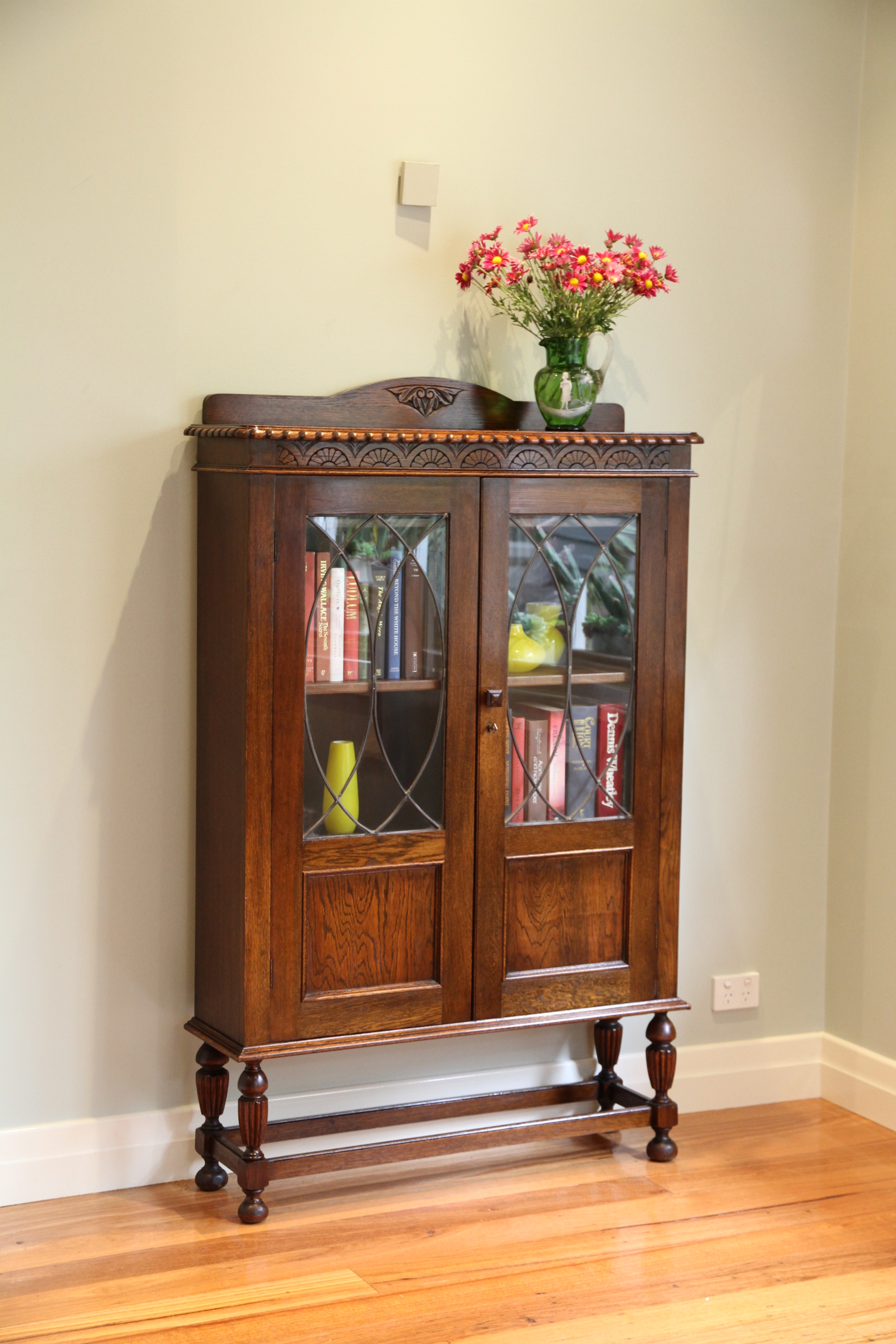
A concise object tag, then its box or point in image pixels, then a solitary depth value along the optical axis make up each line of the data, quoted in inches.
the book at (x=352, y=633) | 98.4
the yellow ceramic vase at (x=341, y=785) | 99.0
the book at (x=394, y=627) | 99.3
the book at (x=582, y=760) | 106.8
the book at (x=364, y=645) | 99.0
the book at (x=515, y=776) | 104.9
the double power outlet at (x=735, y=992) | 127.6
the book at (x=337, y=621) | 97.7
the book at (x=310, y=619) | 96.8
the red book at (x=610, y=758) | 107.7
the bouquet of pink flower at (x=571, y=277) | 105.8
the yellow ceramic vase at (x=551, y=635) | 104.4
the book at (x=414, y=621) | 99.7
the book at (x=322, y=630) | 97.0
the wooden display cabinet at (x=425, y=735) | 96.8
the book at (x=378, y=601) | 98.8
